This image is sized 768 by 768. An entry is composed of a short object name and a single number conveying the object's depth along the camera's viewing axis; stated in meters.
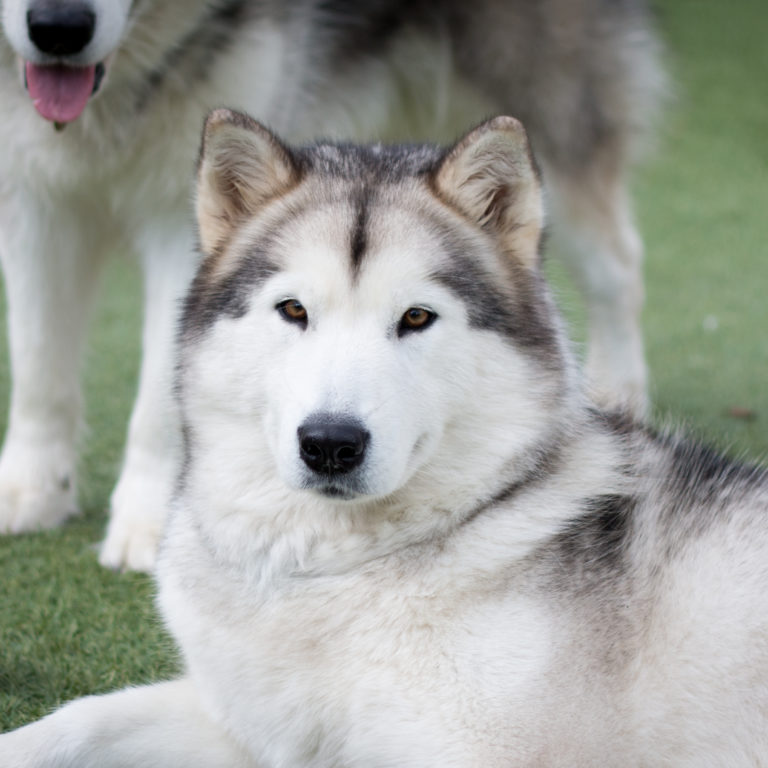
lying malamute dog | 4.52
